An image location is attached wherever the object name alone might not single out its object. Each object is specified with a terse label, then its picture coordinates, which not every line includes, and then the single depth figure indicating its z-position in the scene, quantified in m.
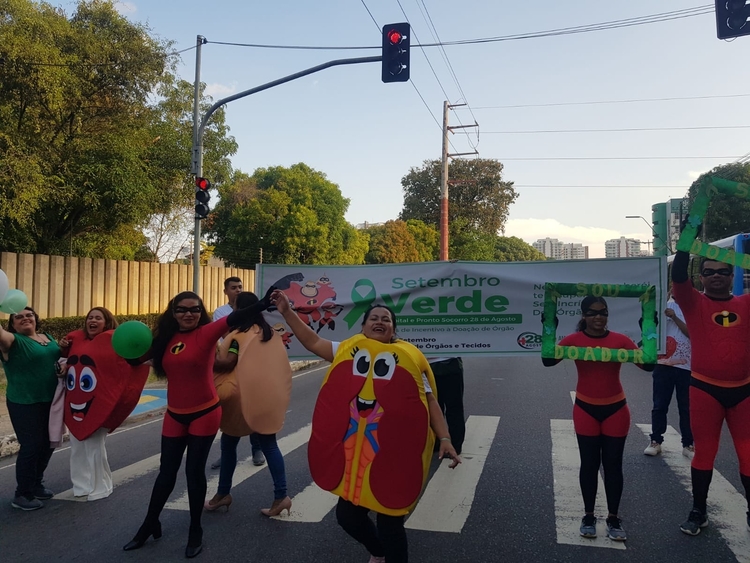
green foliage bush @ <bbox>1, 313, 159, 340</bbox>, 13.73
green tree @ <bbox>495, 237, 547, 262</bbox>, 95.81
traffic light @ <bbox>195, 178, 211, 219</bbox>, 12.78
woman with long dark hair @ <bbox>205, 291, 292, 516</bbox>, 4.90
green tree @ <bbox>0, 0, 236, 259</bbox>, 11.56
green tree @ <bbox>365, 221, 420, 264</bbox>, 47.59
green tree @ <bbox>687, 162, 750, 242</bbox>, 34.97
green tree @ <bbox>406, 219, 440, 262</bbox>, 50.22
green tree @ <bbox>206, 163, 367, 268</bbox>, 35.09
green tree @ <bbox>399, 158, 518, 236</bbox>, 46.75
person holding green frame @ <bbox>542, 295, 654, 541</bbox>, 4.34
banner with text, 5.91
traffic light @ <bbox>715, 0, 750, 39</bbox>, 7.76
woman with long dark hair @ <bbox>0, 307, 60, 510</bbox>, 5.11
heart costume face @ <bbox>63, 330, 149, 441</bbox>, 5.18
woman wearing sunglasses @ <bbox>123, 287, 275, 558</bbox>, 4.20
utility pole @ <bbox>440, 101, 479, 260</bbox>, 27.61
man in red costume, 4.33
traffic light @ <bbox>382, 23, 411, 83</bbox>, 10.27
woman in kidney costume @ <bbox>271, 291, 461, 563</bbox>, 3.29
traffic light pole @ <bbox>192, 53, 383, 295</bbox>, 11.40
